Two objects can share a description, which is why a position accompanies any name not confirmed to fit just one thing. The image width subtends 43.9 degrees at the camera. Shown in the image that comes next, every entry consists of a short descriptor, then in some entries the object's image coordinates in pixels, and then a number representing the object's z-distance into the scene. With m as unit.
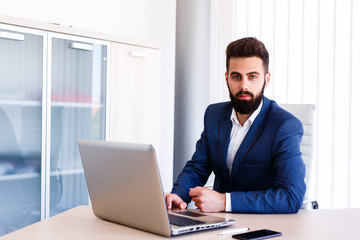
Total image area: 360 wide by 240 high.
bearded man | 1.70
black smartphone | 1.29
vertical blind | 3.09
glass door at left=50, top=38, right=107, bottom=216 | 2.94
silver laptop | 1.27
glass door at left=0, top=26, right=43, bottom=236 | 2.67
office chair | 2.42
